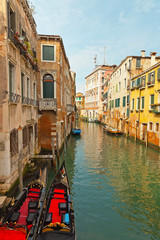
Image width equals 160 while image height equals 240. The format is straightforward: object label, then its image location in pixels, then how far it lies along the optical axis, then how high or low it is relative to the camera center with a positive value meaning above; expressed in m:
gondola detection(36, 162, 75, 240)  4.20 -3.00
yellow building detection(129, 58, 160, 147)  15.22 +0.88
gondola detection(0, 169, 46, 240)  4.11 -2.96
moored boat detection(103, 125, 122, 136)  24.28 -2.53
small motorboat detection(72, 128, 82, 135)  23.94 -2.38
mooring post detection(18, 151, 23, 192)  6.53 -2.34
